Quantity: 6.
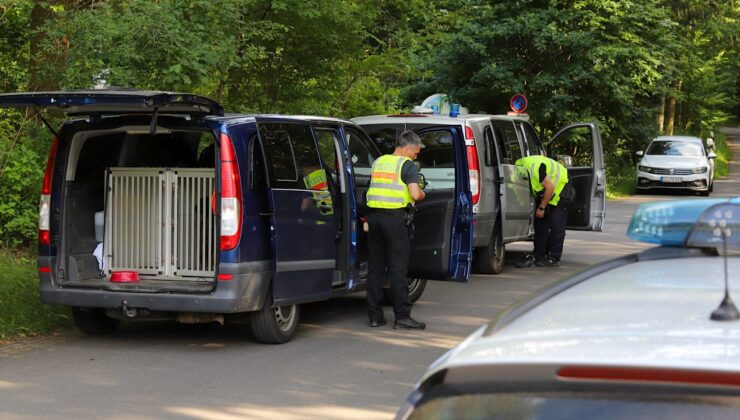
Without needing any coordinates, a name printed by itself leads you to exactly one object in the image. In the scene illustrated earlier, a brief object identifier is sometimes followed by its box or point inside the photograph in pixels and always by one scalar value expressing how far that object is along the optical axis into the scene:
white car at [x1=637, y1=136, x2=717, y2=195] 30.59
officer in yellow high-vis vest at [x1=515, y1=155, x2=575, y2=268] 13.52
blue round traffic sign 22.16
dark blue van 7.99
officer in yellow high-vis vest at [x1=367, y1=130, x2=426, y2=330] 9.10
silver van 11.85
